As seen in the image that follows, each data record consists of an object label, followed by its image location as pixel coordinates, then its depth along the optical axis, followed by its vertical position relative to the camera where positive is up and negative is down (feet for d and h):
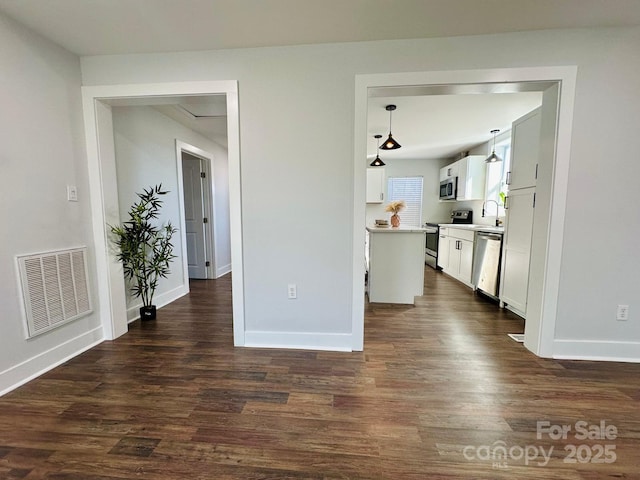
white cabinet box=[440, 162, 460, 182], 17.88 +2.73
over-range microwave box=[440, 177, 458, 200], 17.93 +1.50
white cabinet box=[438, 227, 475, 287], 13.50 -2.39
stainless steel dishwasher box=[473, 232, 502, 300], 11.27 -2.33
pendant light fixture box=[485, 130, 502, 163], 13.87 +2.62
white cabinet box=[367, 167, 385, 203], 19.52 +1.82
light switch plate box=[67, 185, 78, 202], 7.07 +0.43
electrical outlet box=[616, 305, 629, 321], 6.81 -2.57
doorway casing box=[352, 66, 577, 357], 6.35 +1.05
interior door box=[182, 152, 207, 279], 14.97 -0.30
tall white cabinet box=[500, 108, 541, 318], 8.93 -0.03
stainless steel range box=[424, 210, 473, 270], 18.10 -1.63
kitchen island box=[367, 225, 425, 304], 10.90 -2.21
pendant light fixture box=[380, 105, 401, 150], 11.11 +2.83
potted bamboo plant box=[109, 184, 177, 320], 8.56 -1.32
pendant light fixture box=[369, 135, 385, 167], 15.74 +2.83
